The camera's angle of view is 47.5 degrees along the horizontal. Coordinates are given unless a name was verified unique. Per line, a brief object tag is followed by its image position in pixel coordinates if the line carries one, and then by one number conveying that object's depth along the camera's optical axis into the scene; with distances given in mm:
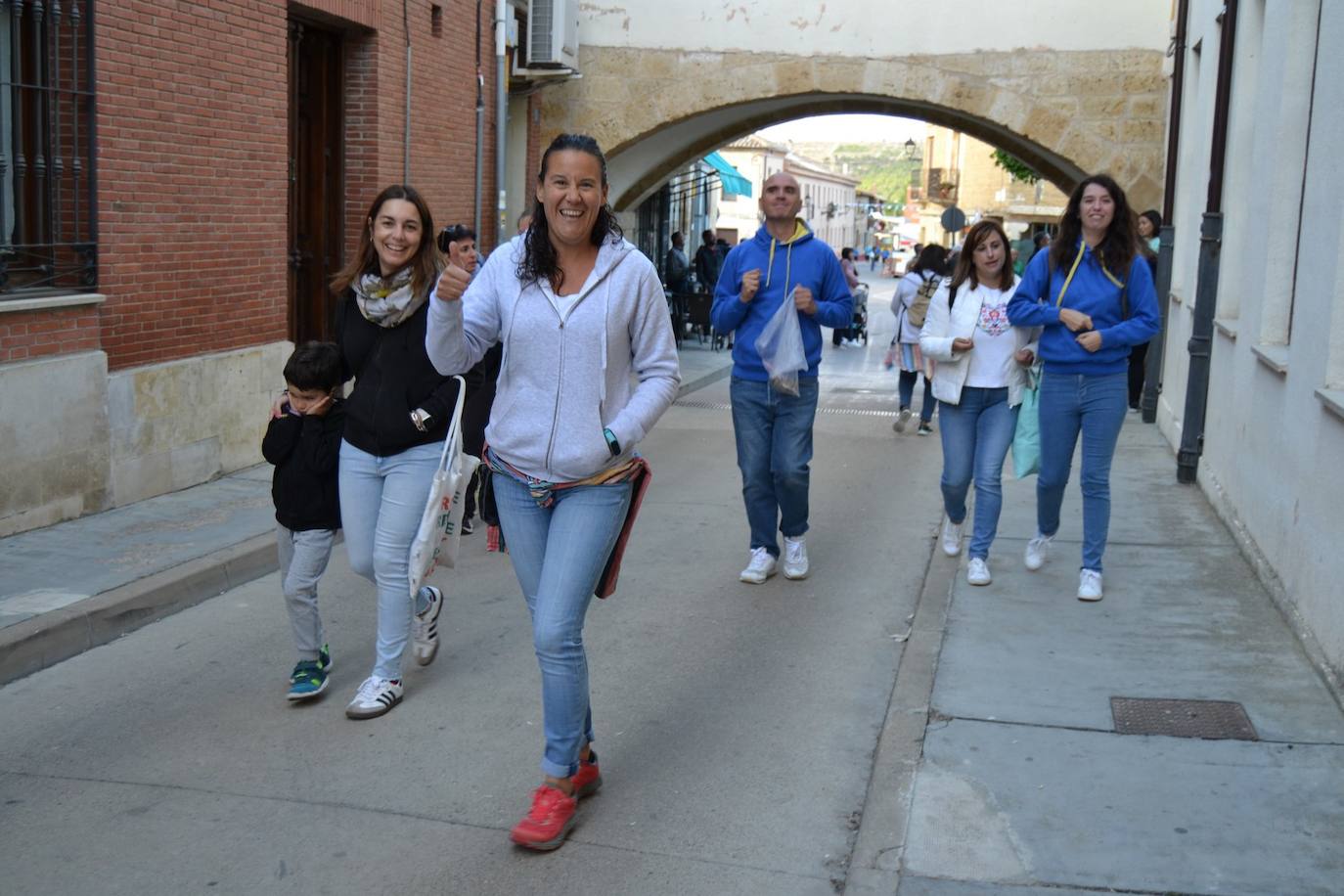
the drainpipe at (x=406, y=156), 14234
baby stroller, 27281
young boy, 5496
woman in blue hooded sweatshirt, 7023
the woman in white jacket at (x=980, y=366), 7480
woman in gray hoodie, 4195
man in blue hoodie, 7355
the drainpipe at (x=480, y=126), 16281
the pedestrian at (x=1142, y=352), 14440
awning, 31656
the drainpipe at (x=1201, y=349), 10422
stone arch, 18047
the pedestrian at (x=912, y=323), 12891
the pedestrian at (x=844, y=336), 27359
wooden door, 13281
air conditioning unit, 17562
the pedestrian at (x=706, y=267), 26661
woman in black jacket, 5344
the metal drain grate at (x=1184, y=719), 5230
